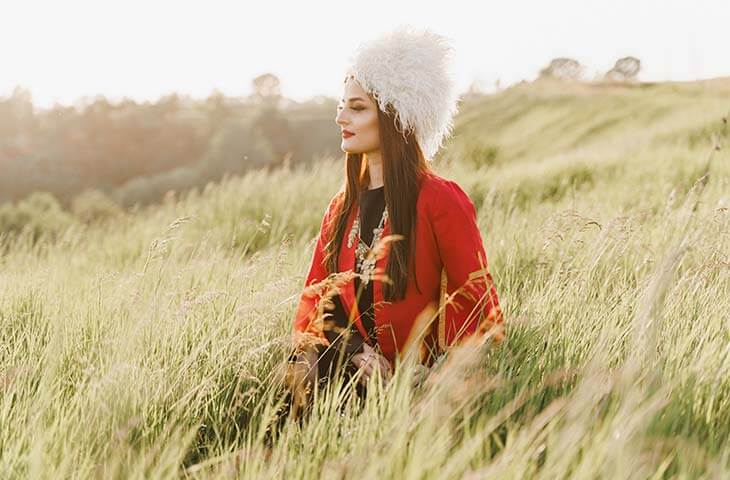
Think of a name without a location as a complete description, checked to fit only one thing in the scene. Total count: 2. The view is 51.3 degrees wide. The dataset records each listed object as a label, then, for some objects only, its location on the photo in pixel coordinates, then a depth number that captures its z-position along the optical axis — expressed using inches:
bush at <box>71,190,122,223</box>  912.3
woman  104.4
